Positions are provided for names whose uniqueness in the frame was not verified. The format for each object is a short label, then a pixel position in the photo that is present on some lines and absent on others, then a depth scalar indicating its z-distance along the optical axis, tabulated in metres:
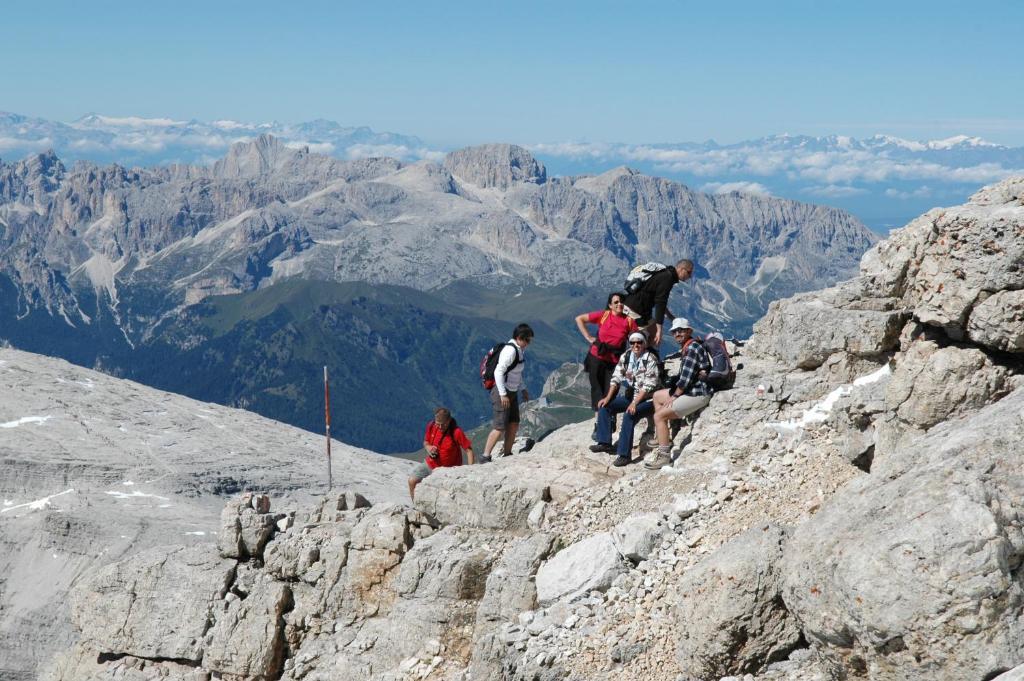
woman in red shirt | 27.11
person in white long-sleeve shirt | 27.81
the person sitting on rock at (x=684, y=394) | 24.09
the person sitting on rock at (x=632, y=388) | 24.52
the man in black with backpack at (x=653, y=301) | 27.37
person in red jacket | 28.23
